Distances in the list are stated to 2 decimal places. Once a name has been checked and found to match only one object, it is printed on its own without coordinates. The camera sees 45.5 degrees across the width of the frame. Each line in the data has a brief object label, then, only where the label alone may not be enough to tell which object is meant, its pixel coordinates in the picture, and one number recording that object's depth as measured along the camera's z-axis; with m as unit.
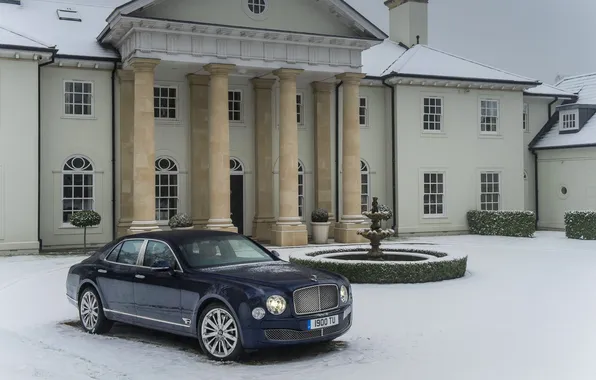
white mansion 23.23
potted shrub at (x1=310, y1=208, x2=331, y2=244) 26.94
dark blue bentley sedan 8.29
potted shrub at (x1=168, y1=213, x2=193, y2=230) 24.33
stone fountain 17.00
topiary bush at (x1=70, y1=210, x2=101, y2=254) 23.17
